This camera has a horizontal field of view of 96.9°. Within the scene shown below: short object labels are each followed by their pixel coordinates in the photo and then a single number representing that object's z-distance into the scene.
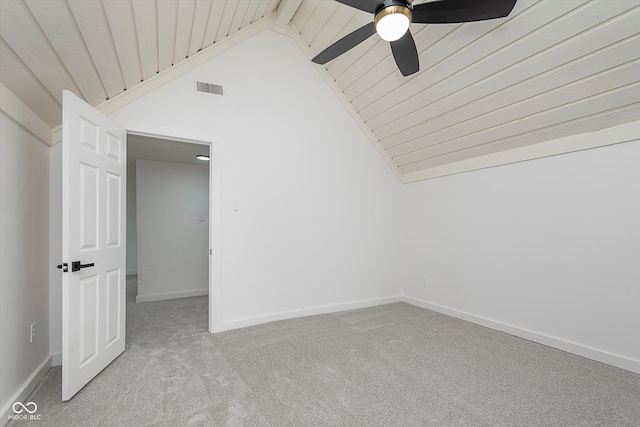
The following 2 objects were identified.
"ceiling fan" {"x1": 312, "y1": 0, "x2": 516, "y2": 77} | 1.64
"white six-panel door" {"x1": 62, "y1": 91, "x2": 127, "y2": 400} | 1.81
